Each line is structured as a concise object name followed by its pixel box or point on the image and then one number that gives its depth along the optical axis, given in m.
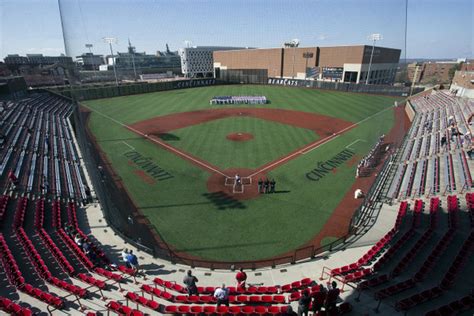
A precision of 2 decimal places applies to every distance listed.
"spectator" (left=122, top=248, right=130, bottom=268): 11.07
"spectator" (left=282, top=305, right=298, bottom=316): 7.50
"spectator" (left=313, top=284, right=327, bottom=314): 8.10
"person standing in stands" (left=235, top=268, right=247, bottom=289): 10.04
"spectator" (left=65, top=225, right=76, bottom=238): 13.64
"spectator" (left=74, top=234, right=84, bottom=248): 12.18
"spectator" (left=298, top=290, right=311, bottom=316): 7.98
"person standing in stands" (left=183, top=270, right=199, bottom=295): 9.47
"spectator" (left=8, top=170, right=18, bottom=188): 17.58
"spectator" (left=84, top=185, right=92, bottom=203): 17.86
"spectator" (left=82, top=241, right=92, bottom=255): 11.63
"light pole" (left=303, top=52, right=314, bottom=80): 77.38
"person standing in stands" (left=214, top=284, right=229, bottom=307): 8.74
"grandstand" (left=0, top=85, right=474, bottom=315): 9.13
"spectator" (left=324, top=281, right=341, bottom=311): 8.07
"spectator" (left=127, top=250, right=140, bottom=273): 11.06
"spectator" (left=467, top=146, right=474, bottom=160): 19.61
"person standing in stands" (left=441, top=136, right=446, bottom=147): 23.23
